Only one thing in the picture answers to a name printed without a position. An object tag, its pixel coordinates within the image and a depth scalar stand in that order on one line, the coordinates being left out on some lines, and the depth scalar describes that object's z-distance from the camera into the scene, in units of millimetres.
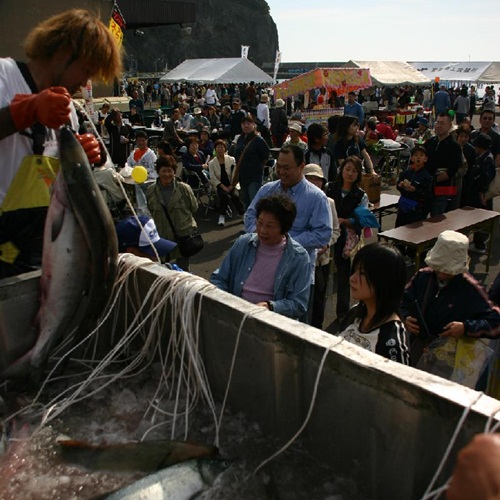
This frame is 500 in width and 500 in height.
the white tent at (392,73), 25797
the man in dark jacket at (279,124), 15516
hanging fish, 2168
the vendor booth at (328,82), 19250
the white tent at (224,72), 29141
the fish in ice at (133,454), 2172
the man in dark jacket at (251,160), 8750
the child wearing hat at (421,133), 14742
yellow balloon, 6082
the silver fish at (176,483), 1944
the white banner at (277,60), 31281
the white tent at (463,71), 31688
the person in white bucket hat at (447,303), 3412
